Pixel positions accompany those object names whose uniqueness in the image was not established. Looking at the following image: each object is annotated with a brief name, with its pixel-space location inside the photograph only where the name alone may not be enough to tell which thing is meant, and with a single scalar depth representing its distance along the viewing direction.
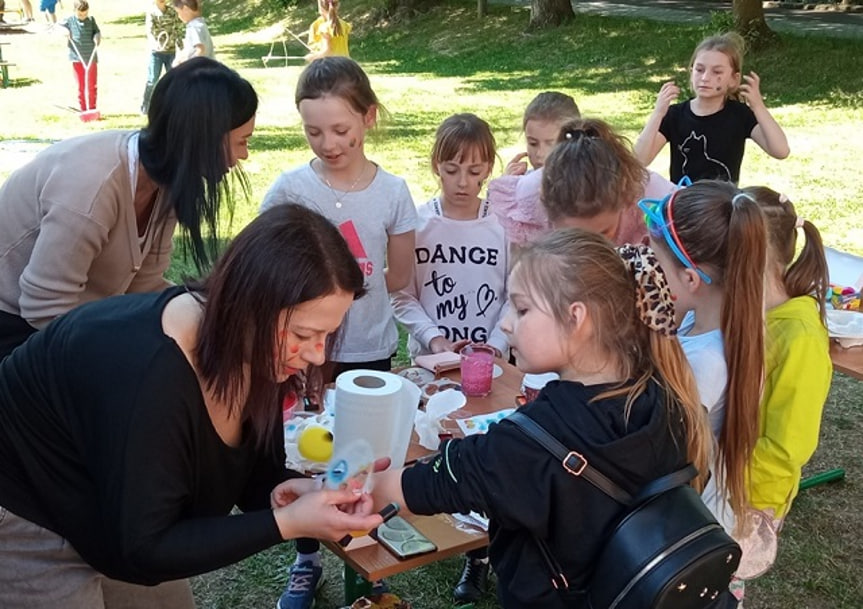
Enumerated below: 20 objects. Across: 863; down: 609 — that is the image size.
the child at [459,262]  3.07
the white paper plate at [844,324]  3.00
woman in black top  1.42
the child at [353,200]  2.83
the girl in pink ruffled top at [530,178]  2.97
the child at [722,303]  1.95
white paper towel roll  1.75
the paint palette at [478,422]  2.24
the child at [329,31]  10.52
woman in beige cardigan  2.11
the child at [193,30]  9.08
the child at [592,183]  2.45
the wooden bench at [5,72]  13.03
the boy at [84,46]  11.00
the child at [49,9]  20.09
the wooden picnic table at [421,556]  1.75
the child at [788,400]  2.11
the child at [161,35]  10.90
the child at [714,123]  4.48
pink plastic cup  2.46
